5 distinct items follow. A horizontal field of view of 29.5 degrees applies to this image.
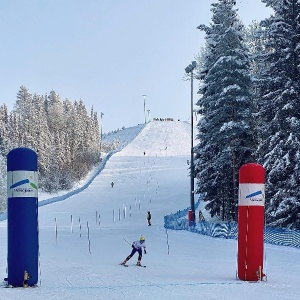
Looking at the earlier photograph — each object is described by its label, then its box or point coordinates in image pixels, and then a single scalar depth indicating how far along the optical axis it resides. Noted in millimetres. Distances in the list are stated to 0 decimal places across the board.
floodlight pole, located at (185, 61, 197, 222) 35625
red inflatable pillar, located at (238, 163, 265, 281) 14695
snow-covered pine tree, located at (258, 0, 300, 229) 26875
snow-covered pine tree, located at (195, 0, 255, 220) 34094
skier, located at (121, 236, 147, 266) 18647
